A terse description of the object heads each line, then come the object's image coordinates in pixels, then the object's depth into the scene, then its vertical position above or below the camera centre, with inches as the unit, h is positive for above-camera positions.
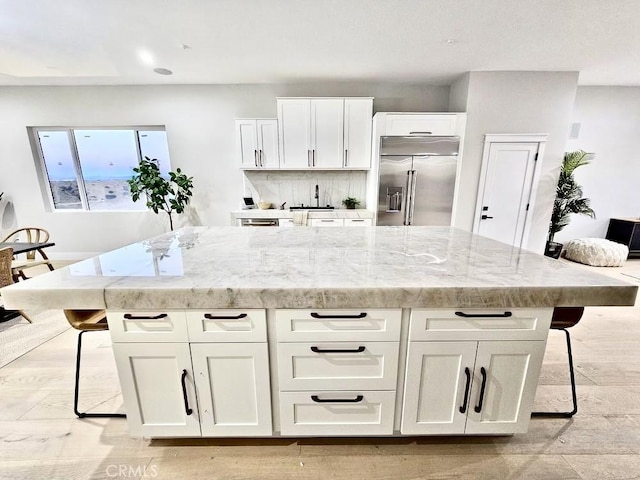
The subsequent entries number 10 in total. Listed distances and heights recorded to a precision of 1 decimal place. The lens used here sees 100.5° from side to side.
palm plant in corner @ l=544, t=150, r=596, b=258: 156.5 -10.3
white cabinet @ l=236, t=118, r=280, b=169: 151.7 +22.8
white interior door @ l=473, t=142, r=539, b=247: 144.2 -3.7
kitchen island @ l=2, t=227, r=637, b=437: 40.3 -24.6
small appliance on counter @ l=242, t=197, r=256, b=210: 163.5 -12.8
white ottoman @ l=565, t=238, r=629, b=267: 157.1 -40.5
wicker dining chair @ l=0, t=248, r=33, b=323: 84.7 -26.3
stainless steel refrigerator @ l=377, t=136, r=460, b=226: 138.7 +2.6
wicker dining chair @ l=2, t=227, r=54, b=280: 105.1 -34.6
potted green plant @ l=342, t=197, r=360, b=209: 164.2 -12.1
